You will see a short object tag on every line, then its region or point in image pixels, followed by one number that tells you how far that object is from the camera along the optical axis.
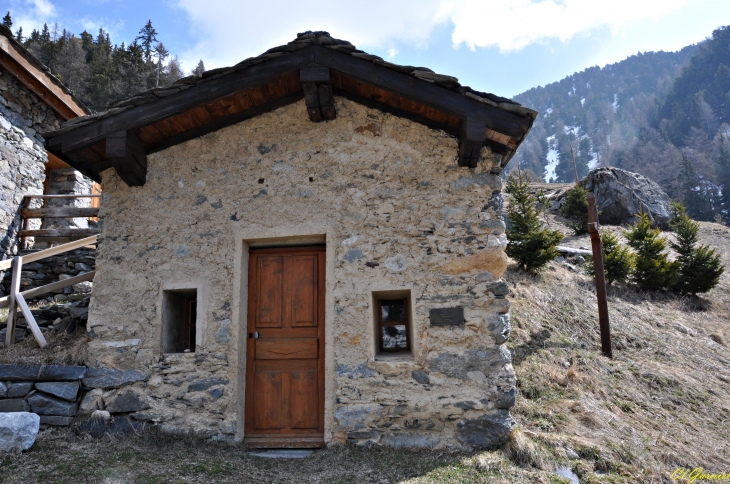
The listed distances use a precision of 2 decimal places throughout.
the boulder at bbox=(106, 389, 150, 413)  4.64
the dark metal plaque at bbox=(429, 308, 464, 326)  4.43
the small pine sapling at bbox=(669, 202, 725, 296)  9.55
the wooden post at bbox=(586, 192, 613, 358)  6.42
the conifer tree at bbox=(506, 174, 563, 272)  8.99
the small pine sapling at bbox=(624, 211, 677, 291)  9.33
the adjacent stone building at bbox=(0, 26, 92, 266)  8.42
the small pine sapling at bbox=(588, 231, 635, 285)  9.37
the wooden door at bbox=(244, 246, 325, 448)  4.64
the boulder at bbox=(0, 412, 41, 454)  3.98
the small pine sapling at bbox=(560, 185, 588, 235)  14.27
